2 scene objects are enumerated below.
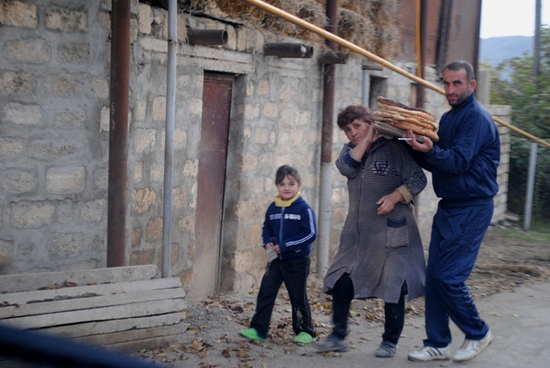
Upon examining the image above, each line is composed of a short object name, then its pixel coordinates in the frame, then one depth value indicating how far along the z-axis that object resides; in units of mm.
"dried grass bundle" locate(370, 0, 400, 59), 9031
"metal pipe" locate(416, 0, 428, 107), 9914
